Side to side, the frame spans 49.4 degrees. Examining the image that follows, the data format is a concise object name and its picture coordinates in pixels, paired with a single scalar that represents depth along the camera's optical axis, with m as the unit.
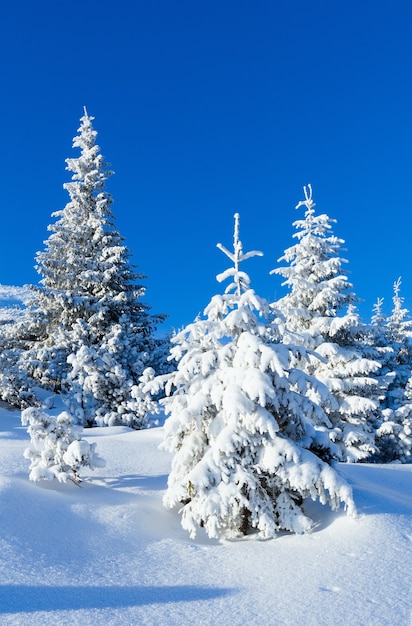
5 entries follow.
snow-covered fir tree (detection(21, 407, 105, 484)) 7.50
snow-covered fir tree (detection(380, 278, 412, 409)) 24.47
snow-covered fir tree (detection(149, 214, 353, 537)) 6.29
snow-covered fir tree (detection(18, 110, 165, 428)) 17.39
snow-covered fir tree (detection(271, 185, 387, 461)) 15.68
